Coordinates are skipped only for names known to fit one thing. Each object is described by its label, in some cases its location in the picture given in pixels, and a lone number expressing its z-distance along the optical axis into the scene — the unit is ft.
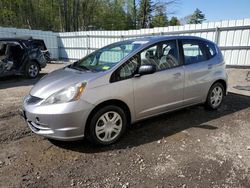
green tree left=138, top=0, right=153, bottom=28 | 90.12
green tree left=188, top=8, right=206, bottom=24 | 179.03
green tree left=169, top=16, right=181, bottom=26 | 138.53
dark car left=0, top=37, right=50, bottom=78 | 28.35
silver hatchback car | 10.52
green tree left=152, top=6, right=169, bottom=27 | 89.39
